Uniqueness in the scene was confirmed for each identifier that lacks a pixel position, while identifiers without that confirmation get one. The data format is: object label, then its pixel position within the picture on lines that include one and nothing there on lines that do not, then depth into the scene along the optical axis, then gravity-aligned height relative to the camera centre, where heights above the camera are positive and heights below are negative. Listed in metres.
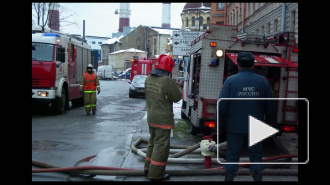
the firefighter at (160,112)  5.54 -0.59
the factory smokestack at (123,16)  107.03 +16.29
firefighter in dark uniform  4.68 -0.46
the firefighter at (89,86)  14.26 -0.55
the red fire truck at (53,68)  13.19 +0.12
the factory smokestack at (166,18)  100.75 +14.97
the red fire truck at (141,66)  34.56 +0.53
